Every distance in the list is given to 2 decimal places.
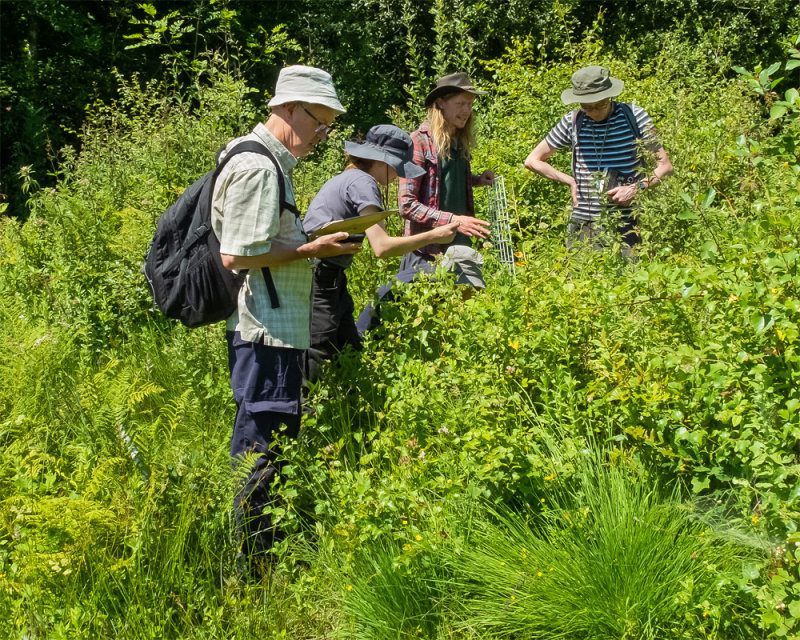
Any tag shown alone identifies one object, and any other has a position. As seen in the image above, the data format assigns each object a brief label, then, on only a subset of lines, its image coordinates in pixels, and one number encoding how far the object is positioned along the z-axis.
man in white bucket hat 3.03
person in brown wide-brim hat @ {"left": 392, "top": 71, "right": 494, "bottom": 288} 4.57
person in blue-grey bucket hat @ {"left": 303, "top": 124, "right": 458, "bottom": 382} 3.87
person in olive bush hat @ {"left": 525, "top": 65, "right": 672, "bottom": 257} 5.04
